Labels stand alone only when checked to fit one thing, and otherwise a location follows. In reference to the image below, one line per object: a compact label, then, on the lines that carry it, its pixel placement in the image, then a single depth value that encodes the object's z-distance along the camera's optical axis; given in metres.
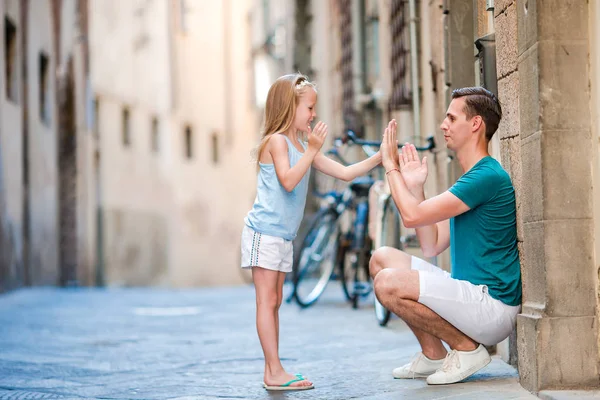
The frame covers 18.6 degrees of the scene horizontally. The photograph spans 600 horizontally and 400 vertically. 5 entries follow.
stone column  6.51
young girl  7.84
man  7.17
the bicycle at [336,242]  15.02
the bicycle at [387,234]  12.39
